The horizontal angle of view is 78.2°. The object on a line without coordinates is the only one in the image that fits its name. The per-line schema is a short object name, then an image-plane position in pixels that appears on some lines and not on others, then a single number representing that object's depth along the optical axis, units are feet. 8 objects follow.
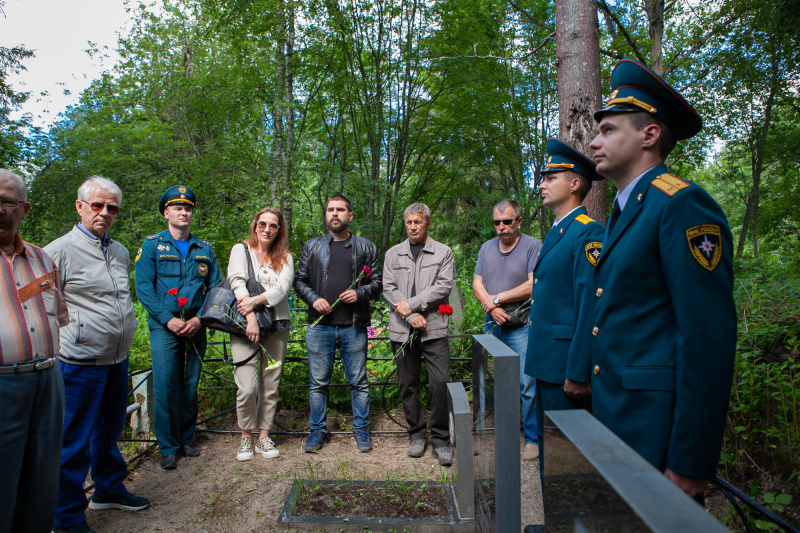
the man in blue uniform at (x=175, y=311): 14.14
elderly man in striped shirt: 7.23
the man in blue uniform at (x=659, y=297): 4.86
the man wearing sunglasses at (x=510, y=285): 14.33
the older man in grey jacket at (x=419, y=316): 14.76
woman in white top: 14.67
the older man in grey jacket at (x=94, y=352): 10.43
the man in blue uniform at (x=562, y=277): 8.09
